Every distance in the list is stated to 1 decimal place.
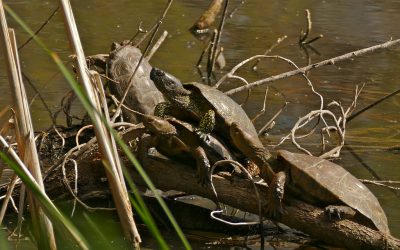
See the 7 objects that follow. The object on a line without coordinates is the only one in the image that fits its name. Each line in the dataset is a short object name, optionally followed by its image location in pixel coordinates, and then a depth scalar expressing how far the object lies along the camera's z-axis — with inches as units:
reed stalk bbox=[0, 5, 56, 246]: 254.8
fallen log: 362.6
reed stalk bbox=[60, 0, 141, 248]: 260.4
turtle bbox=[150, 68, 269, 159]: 397.4
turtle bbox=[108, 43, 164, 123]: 510.9
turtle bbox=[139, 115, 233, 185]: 390.3
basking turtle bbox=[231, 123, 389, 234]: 368.5
